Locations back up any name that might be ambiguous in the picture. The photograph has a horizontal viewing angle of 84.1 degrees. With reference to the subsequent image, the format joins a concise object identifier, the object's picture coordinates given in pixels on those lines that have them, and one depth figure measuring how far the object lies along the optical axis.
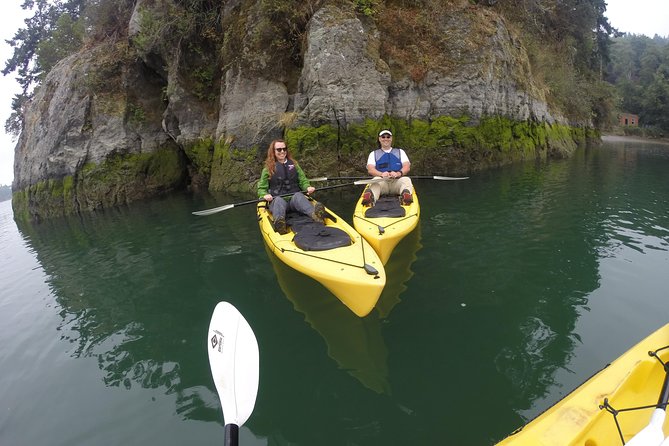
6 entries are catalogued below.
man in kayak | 6.75
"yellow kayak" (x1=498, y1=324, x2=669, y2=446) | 1.83
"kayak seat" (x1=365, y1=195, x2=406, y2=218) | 5.70
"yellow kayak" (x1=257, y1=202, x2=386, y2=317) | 3.65
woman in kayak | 5.86
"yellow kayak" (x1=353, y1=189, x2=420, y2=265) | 4.91
